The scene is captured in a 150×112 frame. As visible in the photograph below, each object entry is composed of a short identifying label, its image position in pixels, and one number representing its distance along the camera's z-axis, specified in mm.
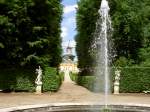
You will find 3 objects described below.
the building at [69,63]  131750
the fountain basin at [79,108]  14239
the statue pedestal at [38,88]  29798
